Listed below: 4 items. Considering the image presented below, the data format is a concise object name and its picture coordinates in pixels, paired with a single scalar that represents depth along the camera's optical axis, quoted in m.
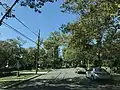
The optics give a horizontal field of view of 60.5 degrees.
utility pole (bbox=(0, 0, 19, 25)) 7.51
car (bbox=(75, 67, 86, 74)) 17.45
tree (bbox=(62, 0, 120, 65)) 7.38
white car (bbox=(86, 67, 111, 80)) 10.36
